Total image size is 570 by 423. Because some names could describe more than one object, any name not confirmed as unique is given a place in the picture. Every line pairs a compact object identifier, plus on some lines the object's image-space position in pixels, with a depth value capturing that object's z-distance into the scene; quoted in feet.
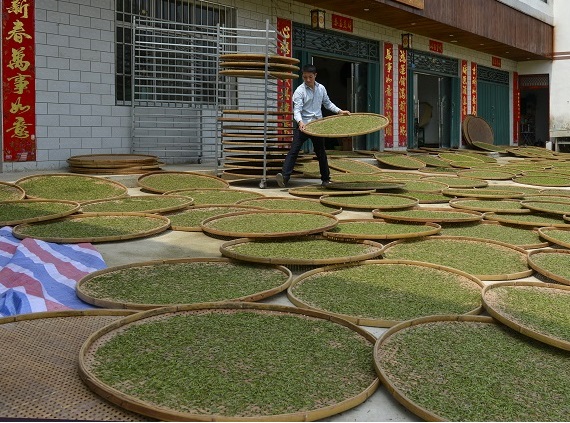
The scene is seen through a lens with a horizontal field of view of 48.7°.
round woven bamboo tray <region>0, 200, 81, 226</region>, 13.23
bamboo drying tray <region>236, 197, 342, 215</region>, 16.07
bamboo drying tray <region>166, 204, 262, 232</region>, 13.72
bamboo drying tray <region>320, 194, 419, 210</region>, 15.99
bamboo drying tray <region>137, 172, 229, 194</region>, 19.26
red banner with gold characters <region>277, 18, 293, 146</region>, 31.71
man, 19.99
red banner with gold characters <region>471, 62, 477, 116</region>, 52.19
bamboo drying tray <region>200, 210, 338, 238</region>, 12.25
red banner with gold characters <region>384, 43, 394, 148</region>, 40.81
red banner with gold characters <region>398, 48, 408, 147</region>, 42.32
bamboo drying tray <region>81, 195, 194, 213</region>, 15.14
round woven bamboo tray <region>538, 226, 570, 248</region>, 12.04
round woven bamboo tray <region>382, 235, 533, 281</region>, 10.27
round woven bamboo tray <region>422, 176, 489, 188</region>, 21.42
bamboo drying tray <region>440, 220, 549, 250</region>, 12.64
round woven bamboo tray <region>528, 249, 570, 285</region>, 9.73
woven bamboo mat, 5.38
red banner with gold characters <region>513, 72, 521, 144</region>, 60.54
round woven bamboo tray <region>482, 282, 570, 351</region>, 6.92
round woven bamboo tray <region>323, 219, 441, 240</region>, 12.30
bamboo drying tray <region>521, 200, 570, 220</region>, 15.20
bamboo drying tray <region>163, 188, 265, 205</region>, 17.24
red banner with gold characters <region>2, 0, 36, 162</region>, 21.21
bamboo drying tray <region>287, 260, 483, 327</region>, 8.24
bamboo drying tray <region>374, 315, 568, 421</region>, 5.58
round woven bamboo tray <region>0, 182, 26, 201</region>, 15.76
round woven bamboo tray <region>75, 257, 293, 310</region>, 8.39
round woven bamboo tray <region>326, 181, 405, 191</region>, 19.62
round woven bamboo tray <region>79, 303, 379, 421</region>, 5.39
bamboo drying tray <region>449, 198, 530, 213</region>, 15.56
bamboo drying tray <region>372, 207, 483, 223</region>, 14.01
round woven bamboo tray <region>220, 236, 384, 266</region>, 10.46
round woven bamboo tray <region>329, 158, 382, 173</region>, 26.20
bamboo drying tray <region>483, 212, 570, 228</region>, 13.97
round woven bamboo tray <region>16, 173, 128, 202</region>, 17.07
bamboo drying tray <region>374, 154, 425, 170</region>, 29.71
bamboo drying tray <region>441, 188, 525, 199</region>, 18.40
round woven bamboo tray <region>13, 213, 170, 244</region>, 12.07
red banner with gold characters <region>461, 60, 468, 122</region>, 50.42
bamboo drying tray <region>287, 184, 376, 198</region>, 18.24
